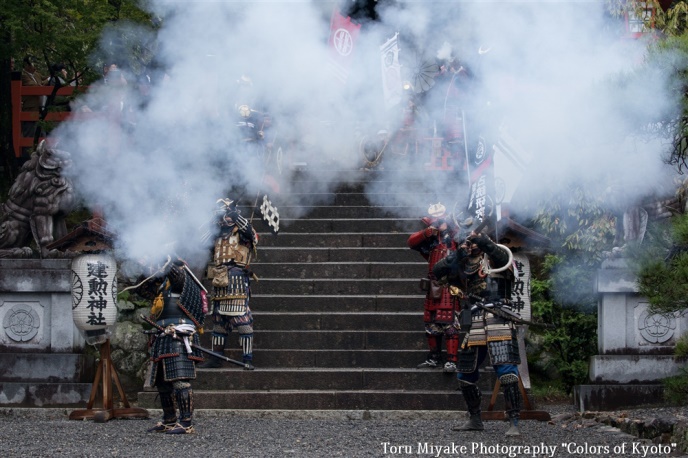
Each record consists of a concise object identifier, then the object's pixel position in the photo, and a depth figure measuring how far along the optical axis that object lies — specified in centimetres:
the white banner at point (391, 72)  1867
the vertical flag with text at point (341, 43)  1664
